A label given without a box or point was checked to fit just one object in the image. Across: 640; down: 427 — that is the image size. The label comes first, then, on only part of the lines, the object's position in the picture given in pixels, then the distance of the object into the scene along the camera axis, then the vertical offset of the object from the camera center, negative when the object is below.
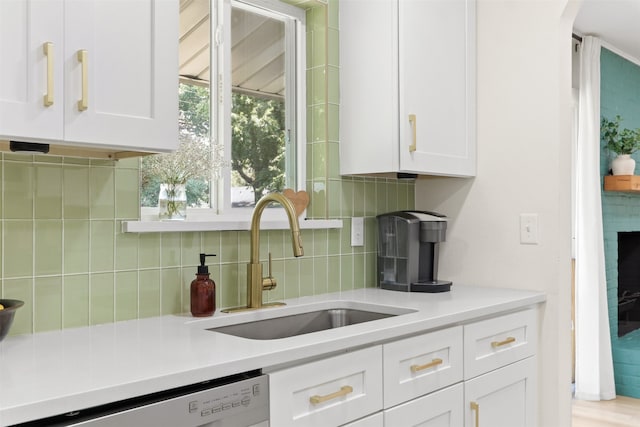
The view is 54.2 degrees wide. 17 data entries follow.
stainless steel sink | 1.91 -0.34
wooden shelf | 4.25 +0.25
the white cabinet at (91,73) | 1.30 +0.33
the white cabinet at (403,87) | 2.33 +0.51
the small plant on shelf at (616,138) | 4.32 +0.57
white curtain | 4.08 -0.24
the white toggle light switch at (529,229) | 2.50 -0.04
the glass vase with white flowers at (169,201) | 1.94 +0.06
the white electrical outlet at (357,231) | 2.54 -0.05
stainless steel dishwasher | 1.09 -0.35
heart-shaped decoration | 2.30 +0.08
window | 2.14 +0.43
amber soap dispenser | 1.82 -0.21
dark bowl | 1.34 -0.21
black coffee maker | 2.46 -0.12
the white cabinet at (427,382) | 1.47 -0.45
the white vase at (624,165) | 4.29 +0.37
